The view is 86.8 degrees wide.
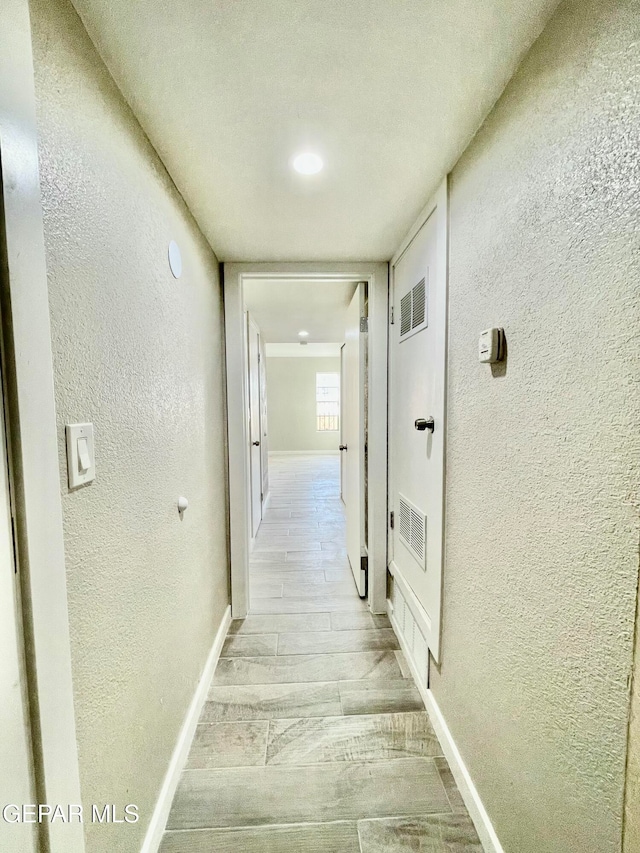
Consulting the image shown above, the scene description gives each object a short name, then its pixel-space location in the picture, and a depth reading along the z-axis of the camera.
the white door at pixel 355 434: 2.24
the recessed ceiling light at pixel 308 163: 1.11
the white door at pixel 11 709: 0.50
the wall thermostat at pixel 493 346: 0.91
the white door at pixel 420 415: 1.30
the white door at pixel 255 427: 3.13
